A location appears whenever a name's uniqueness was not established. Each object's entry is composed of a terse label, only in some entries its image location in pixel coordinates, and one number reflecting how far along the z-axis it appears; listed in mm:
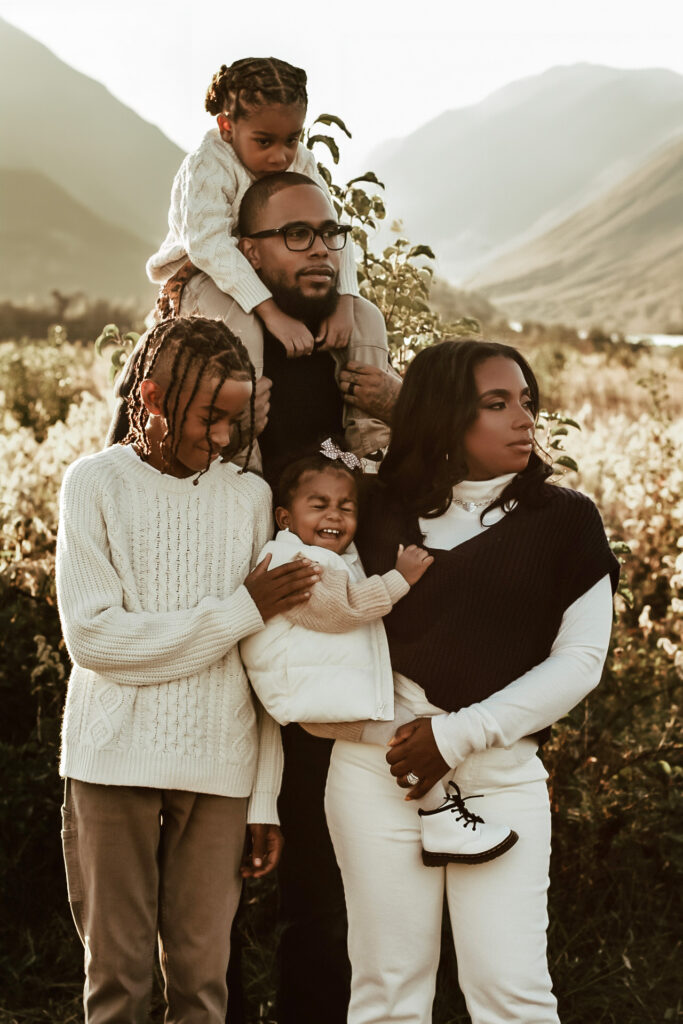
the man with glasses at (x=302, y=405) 2848
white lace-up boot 2387
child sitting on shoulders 2830
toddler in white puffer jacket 2434
